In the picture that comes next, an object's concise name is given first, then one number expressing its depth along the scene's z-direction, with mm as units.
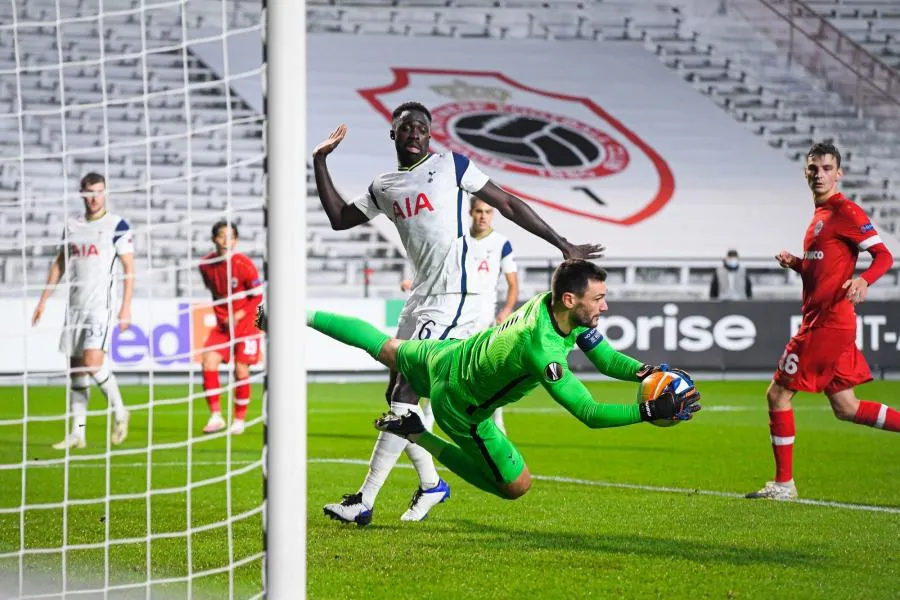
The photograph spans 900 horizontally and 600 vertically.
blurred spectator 40250
